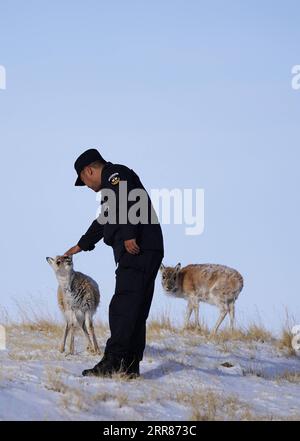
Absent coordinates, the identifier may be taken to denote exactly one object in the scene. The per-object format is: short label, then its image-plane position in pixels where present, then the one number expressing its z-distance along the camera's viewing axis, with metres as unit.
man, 9.03
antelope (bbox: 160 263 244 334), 16.25
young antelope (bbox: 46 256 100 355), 11.42
